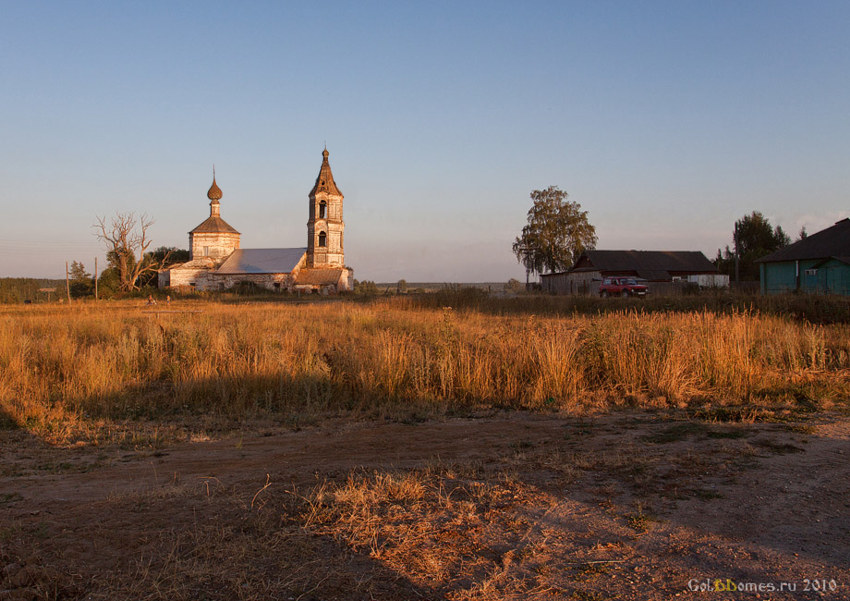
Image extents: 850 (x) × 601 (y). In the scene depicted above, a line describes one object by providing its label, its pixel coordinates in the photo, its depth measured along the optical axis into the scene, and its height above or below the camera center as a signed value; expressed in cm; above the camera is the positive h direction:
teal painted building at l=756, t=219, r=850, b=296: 3109 +122
